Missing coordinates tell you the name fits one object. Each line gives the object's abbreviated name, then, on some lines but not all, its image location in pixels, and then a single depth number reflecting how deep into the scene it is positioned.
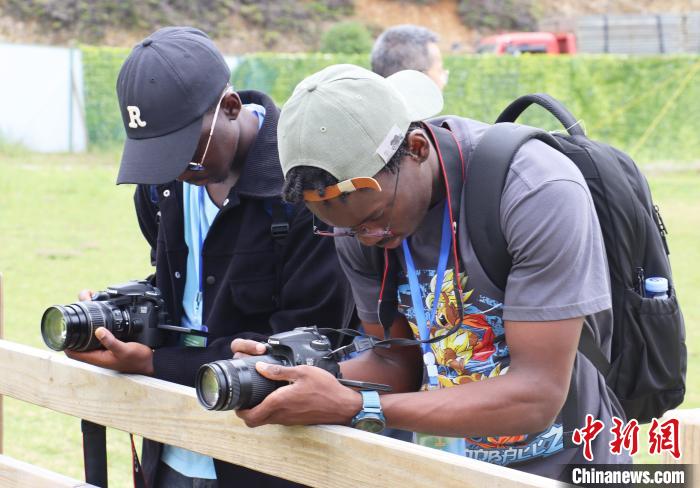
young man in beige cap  4.05
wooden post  6.66
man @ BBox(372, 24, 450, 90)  9.97
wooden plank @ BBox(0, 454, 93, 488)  4.85
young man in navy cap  5.24
